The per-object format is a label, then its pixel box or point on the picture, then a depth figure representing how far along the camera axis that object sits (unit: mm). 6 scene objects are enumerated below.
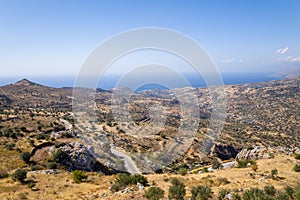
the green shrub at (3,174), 18402
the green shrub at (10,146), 27780
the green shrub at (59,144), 26109
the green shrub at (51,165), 22453
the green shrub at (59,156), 24031
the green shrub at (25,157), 23861
